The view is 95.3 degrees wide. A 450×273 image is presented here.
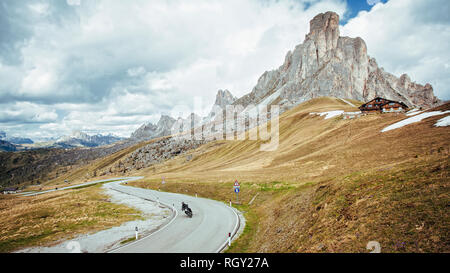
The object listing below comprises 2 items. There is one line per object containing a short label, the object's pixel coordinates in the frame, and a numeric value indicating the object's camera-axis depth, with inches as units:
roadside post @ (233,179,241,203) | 1144.8
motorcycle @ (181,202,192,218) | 970.7
